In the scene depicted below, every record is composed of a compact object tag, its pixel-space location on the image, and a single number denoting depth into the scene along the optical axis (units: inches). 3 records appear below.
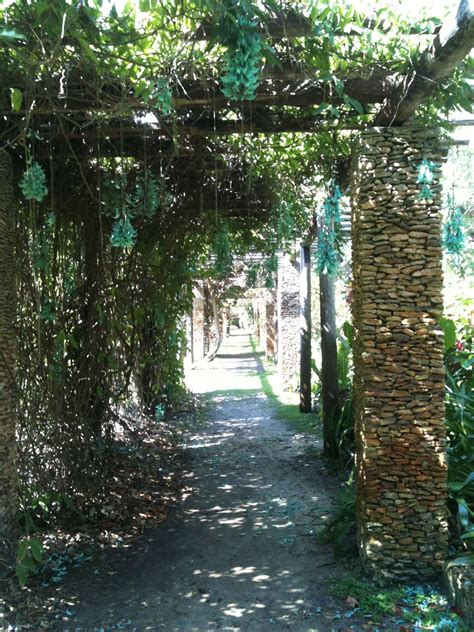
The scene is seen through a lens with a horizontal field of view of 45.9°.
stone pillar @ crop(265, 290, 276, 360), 683.1
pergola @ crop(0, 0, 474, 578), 140.2
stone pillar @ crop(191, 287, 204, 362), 705.0
